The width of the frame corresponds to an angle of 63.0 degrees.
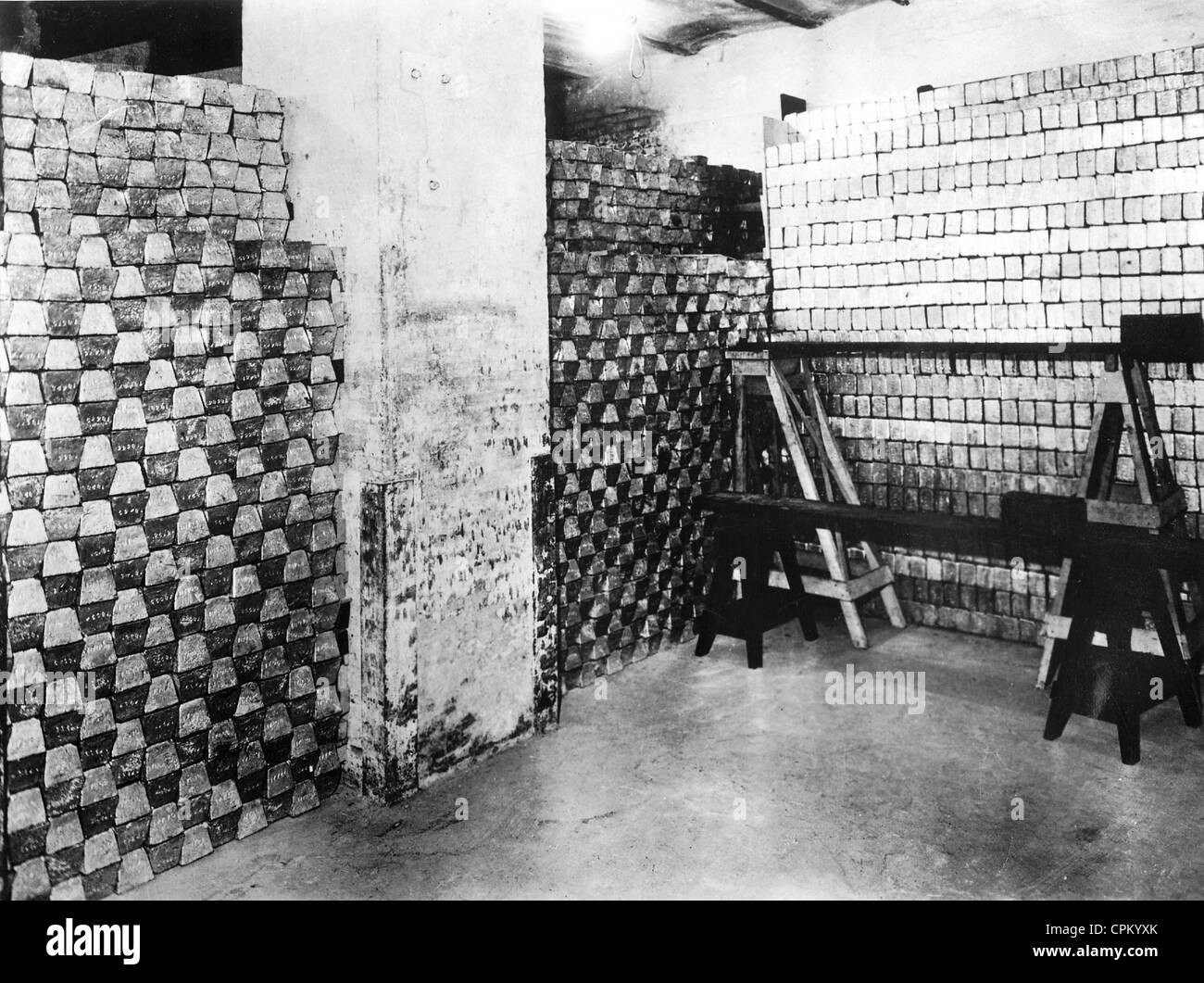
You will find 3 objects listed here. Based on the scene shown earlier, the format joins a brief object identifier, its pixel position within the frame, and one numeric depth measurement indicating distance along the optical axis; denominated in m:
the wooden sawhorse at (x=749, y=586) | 5.38
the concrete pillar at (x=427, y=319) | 3.75
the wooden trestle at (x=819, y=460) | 5.70
